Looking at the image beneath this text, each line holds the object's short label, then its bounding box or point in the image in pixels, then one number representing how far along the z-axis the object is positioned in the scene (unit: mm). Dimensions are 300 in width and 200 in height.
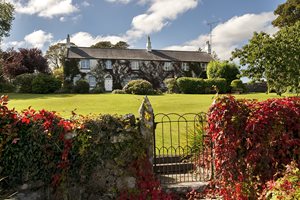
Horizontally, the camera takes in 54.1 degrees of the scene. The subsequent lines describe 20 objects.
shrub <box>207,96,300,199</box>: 5805
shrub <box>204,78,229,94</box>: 34781
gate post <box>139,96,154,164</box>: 6023
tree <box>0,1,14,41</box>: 38688
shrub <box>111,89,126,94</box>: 31869
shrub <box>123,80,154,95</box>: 30266
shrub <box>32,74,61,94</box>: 31431
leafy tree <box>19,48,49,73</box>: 43250
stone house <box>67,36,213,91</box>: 42844
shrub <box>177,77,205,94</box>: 34469
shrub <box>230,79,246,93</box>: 35022
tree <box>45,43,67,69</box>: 57481
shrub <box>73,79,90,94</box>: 33031
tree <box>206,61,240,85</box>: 39906
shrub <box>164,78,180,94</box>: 35562
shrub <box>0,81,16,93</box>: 32906
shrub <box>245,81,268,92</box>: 37594
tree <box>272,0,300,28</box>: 36406
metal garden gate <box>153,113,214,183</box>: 6727
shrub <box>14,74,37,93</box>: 32250
